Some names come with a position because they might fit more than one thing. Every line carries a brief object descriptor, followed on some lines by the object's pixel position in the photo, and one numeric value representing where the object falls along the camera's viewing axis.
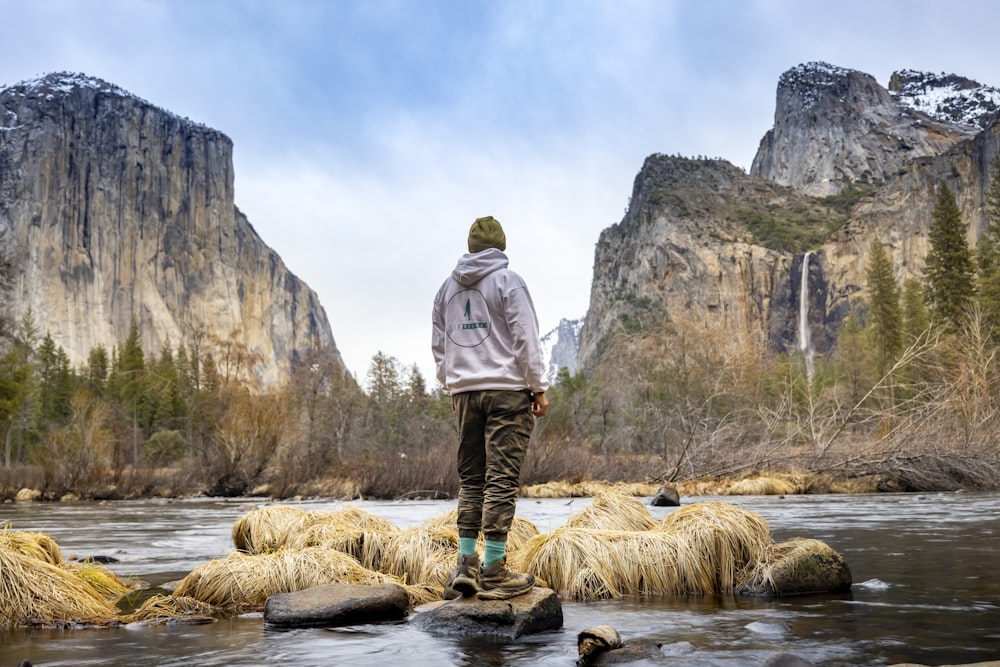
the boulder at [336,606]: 5.38
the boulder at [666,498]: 17.59
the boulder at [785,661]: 3.84
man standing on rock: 5.17
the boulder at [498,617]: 4.97
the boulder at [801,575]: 6.46
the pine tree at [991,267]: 48.59
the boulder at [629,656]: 4.16
